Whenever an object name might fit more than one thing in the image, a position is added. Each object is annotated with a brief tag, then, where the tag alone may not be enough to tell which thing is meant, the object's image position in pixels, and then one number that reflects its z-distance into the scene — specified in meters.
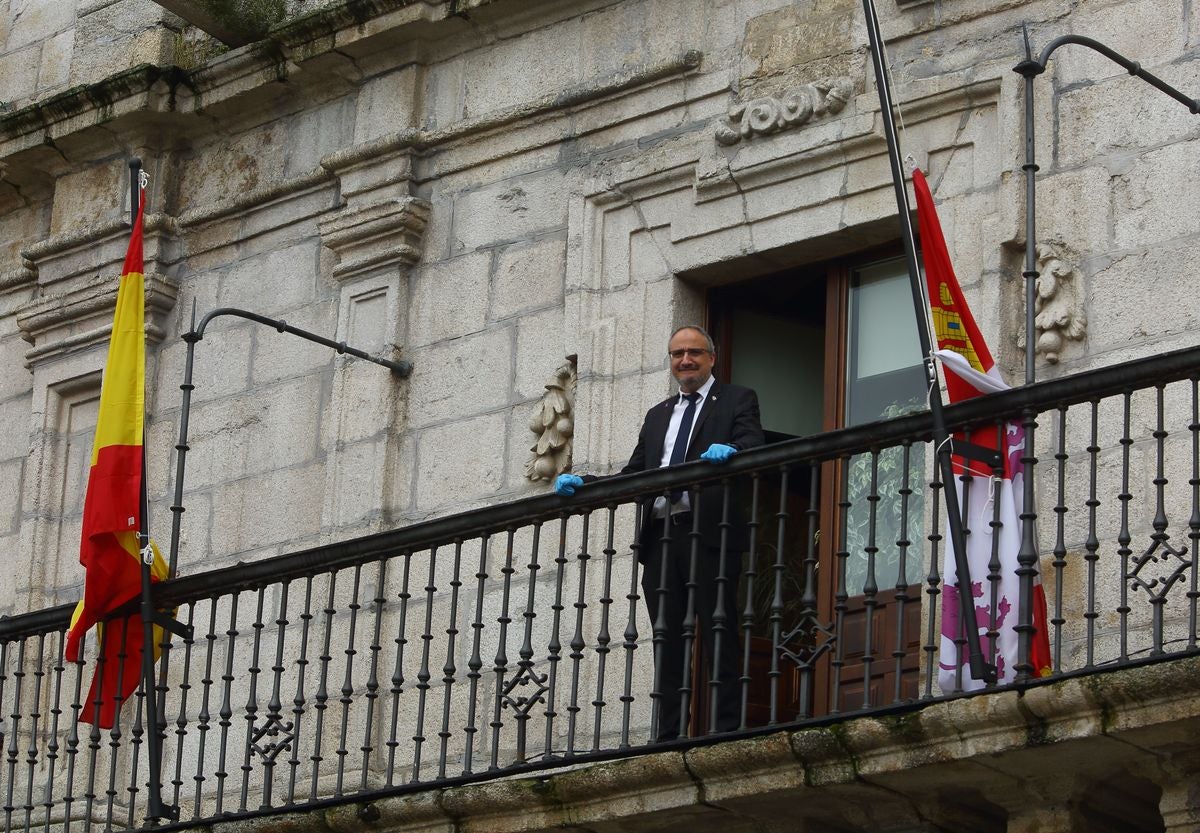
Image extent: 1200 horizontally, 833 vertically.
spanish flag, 10.58
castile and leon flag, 8.76
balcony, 8.41
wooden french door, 9.98
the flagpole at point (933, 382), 8.48
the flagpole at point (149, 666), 10.17
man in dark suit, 9.27
